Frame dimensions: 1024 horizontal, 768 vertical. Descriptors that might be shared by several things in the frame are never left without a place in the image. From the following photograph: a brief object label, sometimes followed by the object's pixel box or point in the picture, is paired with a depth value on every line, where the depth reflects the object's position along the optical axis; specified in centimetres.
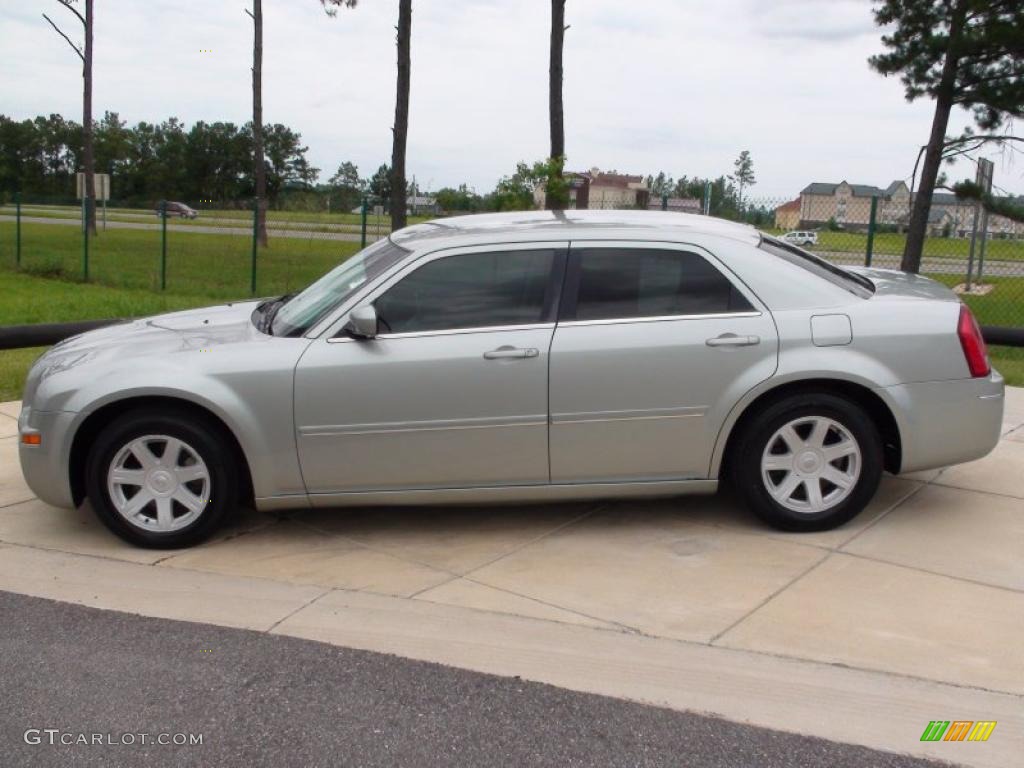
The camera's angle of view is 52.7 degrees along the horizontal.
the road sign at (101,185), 2638
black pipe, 925
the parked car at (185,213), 2322
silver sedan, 504
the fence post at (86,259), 1953
